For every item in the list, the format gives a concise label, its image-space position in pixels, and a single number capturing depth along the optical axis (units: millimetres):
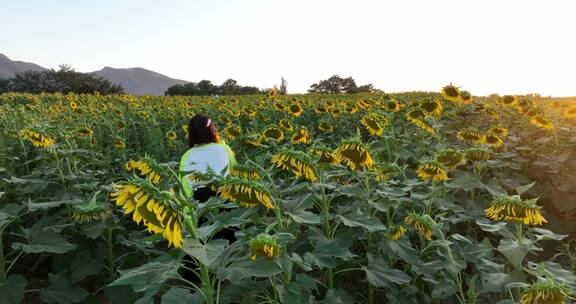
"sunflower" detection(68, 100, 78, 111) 9156
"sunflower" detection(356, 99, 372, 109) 8013
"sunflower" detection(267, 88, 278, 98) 10359
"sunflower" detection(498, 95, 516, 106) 7340
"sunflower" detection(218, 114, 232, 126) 7029
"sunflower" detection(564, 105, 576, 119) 5836
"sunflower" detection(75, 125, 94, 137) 5184
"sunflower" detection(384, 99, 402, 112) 6559
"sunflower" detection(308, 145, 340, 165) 2568
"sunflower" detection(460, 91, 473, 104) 6682
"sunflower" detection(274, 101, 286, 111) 7843
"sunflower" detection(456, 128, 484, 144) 4293
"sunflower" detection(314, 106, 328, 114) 7606
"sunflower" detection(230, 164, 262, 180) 2235
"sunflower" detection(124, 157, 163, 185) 1840
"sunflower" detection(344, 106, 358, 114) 7343
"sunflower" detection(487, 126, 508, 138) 4562
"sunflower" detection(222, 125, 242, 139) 5080
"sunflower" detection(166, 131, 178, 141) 6234
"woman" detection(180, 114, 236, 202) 3734
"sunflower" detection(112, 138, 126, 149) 5269
